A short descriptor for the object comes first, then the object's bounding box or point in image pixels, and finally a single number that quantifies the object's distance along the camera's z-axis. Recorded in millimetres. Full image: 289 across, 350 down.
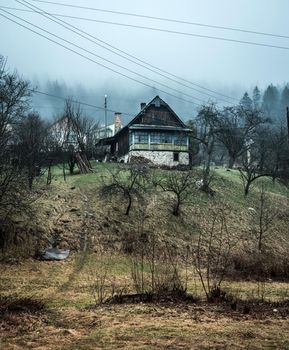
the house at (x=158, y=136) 56656
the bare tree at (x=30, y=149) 28031
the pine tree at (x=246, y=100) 131200
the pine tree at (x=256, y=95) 150125
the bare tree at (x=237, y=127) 58938
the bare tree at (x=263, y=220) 31475
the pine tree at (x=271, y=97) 145375
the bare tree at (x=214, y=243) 24297
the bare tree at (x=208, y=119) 48012
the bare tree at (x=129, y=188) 31250
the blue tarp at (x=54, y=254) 22684
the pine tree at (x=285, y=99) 142500
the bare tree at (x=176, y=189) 32500
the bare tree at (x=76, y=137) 43281
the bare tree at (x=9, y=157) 20984
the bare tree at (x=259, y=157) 44731
